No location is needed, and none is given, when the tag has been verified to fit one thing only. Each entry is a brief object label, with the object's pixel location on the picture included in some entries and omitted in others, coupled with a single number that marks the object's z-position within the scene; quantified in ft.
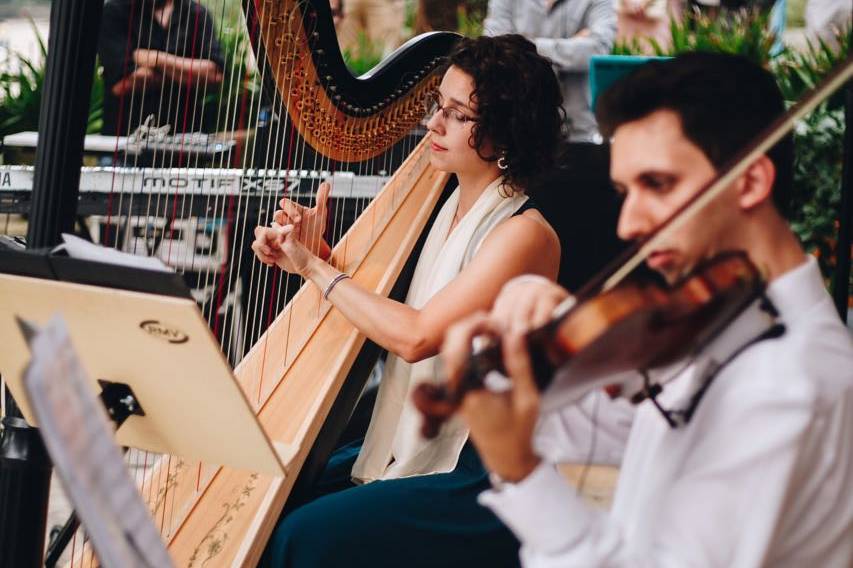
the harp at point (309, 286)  8.12
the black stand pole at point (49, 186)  7.42
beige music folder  6.71
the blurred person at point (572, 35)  17.31
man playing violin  5.91
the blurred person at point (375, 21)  25.77
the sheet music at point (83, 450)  5.60
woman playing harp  8.11
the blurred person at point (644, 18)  22.48
